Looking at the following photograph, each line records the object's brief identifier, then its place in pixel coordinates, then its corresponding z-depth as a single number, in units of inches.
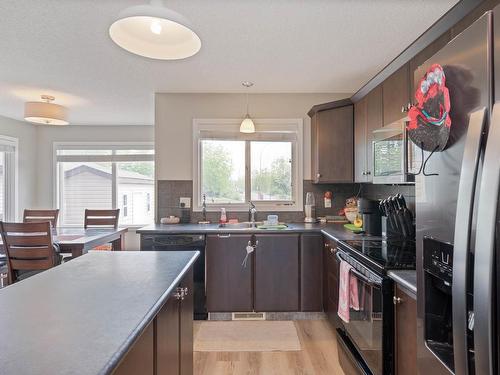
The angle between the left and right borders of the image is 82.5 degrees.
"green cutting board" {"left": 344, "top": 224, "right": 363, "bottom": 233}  108.1
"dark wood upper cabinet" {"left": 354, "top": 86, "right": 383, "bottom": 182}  98.7
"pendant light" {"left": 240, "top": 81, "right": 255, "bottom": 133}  125.5
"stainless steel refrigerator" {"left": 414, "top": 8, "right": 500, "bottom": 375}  25.0
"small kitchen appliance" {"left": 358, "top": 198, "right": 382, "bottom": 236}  102.0
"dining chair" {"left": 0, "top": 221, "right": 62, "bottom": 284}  97.3
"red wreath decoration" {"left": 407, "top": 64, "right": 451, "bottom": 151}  33.8
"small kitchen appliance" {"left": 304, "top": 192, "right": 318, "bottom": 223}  134.8
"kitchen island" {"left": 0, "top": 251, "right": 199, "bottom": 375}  26.1
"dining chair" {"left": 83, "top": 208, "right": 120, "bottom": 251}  155.8
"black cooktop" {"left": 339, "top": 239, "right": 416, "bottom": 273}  61.5
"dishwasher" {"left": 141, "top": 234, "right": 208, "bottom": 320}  112.0
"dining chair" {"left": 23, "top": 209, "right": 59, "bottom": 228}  157.0
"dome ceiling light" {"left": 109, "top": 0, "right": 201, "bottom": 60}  48.7
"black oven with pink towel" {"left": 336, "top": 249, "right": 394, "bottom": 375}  58.3
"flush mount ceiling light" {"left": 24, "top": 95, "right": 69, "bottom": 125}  133.8
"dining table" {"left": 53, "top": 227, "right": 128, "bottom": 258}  104.3
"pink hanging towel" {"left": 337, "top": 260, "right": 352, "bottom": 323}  76.0
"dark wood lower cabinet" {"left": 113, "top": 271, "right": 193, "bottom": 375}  35.1
